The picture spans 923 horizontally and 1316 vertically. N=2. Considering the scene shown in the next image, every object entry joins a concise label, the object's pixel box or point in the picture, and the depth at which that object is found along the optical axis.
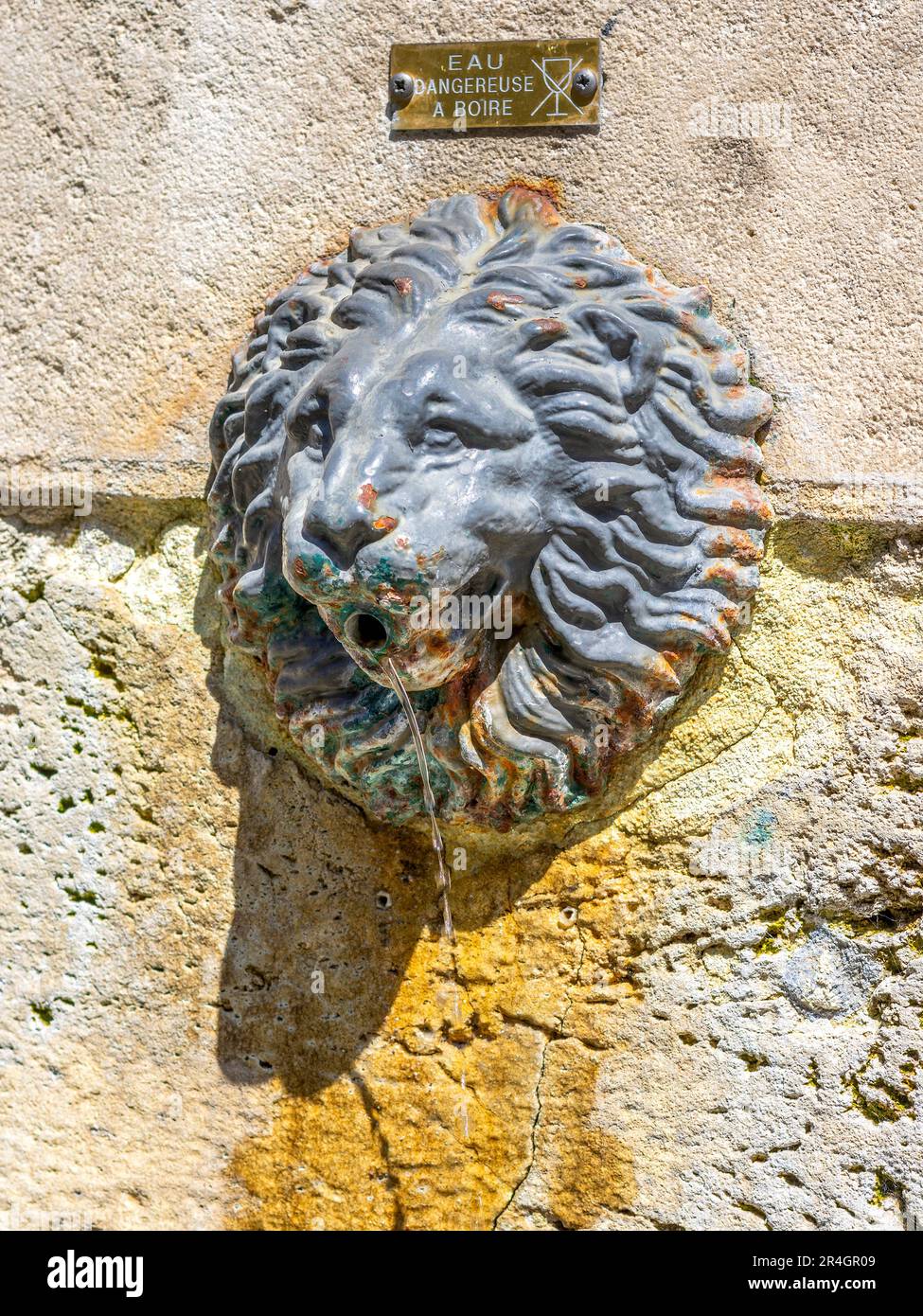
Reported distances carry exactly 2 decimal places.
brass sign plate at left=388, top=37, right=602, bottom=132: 1.53
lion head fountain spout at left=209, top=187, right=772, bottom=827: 1.29
